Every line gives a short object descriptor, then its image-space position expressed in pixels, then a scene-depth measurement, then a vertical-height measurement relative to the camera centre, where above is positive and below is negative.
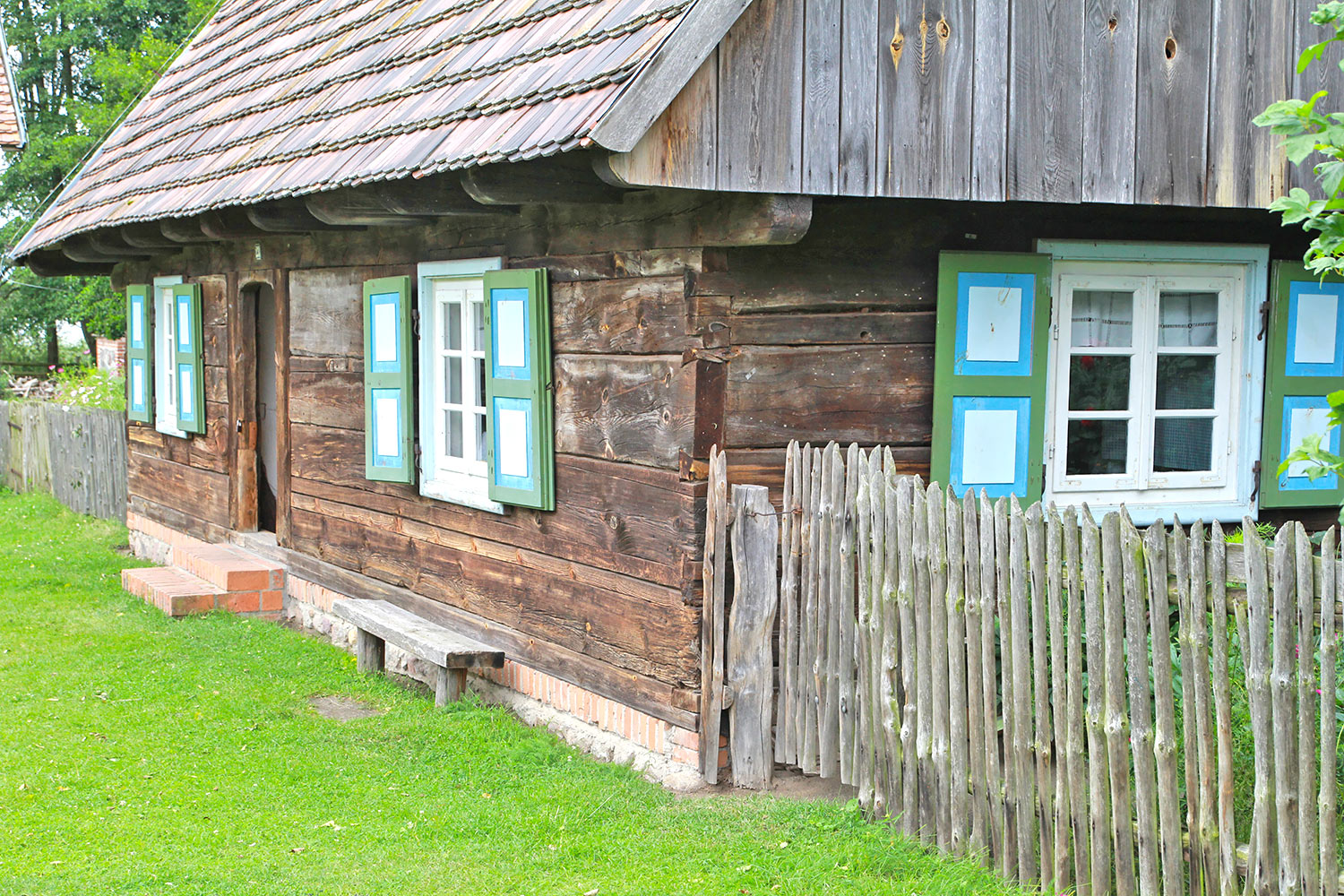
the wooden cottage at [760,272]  5.25 +0.30
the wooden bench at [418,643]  6.80 -1.56
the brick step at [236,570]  9.55 -1.63
